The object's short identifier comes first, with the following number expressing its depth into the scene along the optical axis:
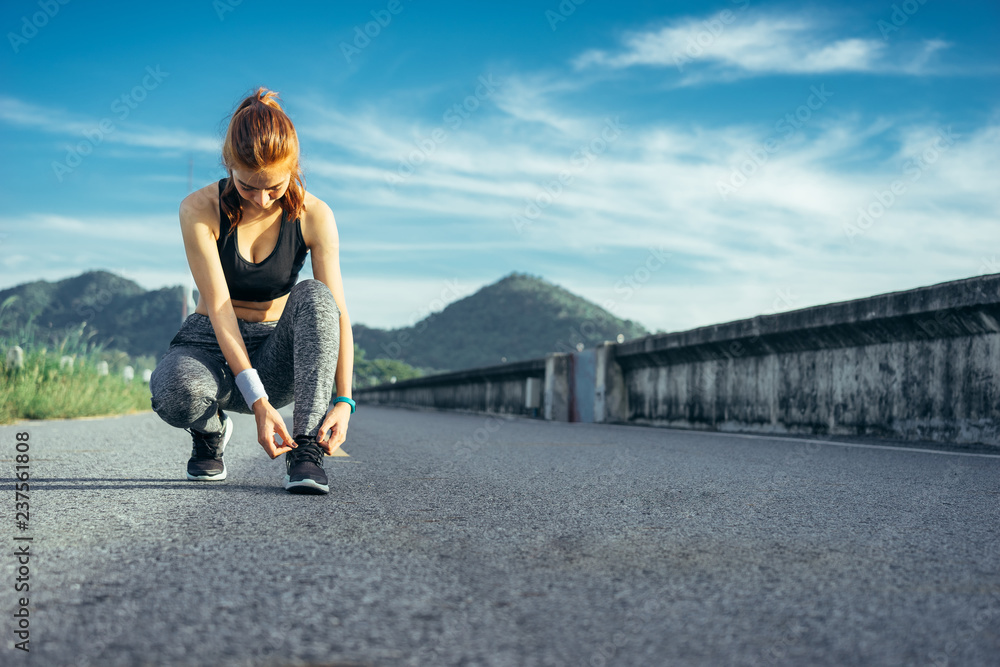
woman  2.97
